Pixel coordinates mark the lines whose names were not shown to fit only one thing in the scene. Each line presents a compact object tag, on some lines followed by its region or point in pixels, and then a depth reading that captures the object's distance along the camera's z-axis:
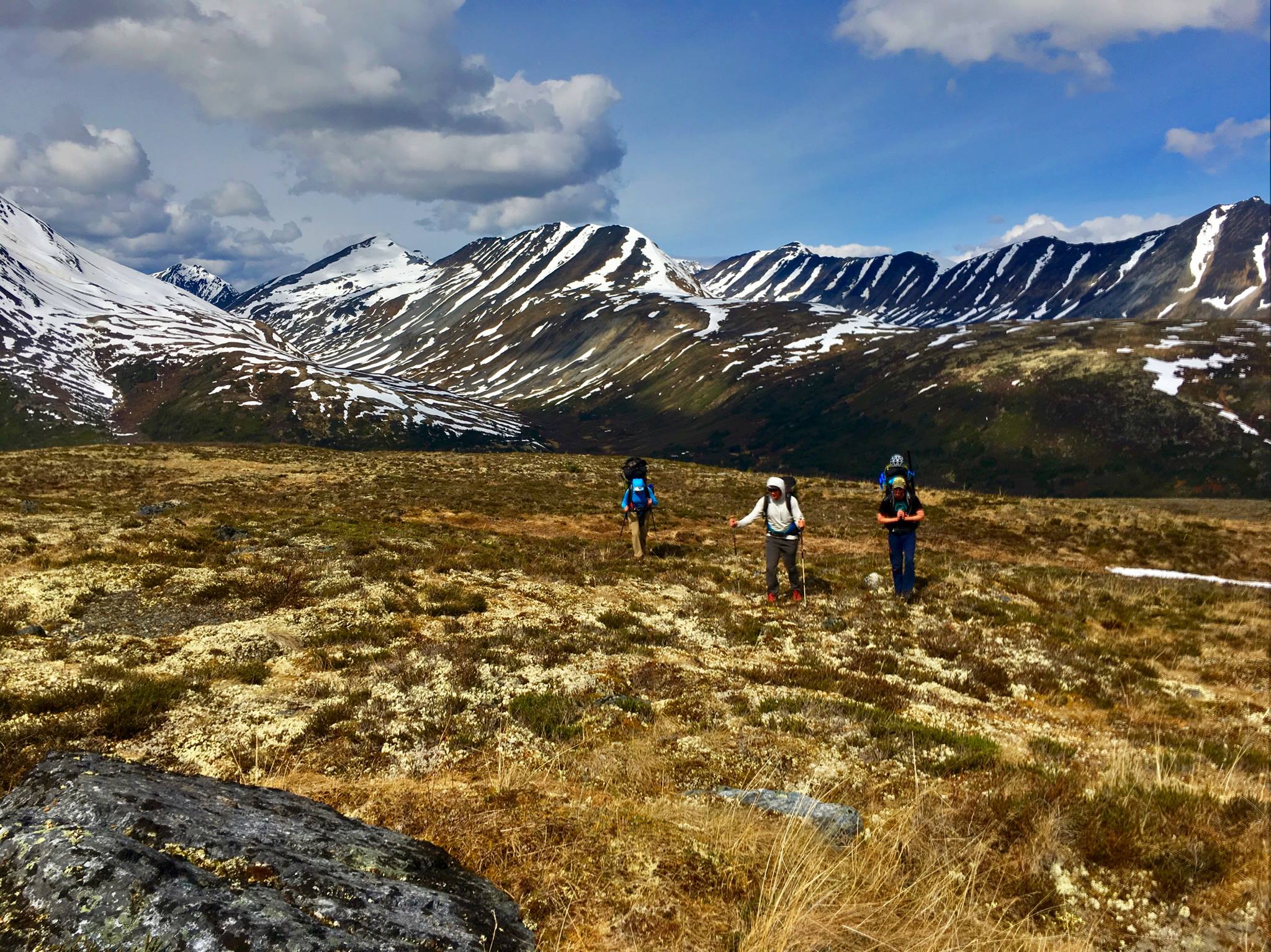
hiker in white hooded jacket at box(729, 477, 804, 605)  18.75
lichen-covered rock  3.68
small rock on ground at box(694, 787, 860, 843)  6.46
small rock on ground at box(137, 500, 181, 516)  26.86
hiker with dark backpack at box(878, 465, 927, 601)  18.95
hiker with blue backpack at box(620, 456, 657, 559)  23.78
